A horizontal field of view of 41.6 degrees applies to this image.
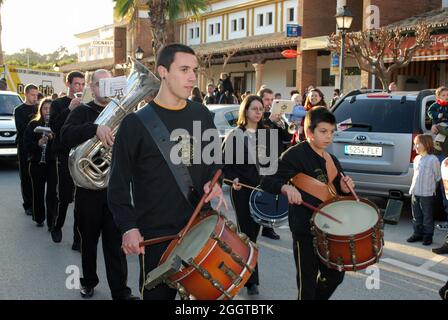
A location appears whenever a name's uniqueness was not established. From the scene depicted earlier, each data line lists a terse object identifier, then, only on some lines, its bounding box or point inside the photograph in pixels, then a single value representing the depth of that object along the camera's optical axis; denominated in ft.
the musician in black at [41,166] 25.66
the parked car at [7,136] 46.16
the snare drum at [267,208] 18.43
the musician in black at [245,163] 18.56
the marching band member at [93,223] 16.15
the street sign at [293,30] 95.76
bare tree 60.29
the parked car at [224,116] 38.06
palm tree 81.46
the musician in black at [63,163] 22.62
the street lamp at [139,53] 90.48
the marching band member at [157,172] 10.83
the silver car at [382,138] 27.20
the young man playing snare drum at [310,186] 13.46
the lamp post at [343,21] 55.52
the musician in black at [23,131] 29.25
